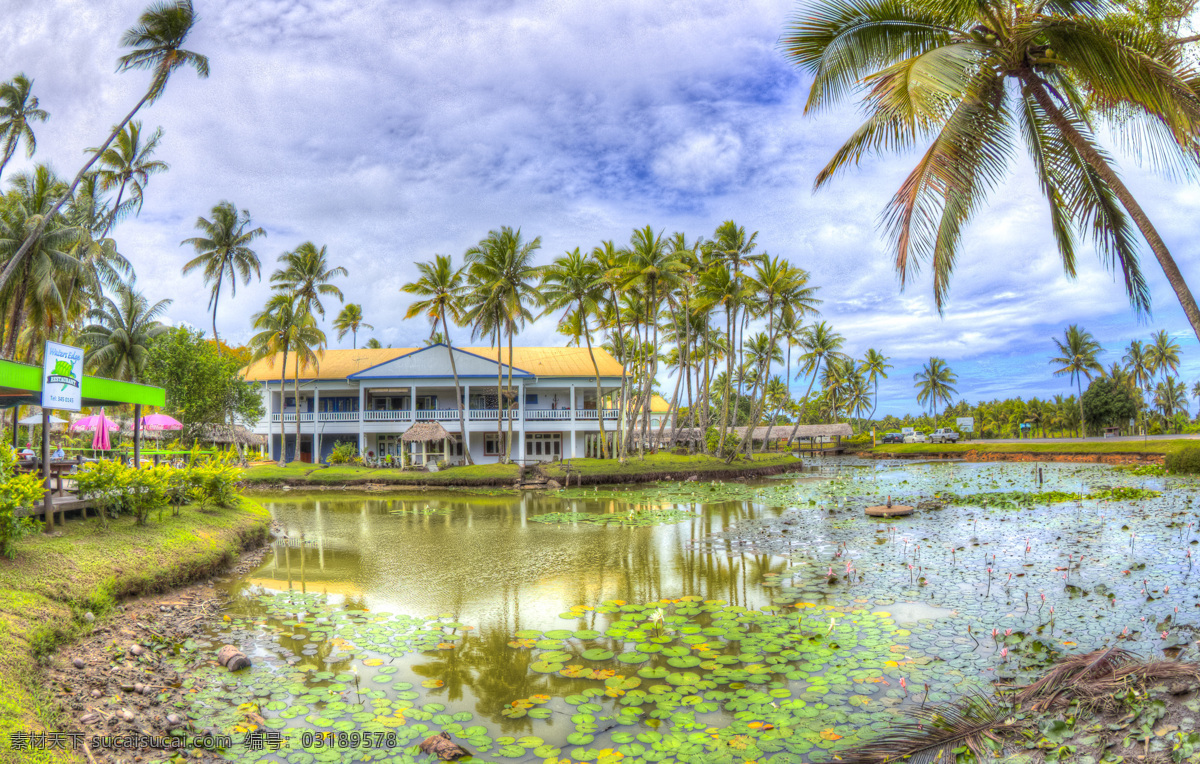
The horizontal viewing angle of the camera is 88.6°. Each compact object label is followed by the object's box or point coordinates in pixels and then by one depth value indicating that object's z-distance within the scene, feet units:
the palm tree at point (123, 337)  91.25
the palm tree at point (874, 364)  214.90
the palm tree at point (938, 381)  228.02
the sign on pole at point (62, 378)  27.61
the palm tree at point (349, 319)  162.09
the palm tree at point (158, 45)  58.13
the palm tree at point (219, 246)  110.32
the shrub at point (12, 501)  20.39
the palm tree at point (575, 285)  102.37
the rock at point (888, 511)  47.03
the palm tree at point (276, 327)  107.14
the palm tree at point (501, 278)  100.22
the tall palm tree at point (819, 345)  166.33
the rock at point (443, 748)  13.66
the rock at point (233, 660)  18.65
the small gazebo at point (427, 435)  100.42
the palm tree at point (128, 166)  88.84
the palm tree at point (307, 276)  112.37
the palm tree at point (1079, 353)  176.65
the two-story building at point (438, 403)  113.09
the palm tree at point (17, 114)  73.92
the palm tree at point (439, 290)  102.53
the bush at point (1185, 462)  71.26
